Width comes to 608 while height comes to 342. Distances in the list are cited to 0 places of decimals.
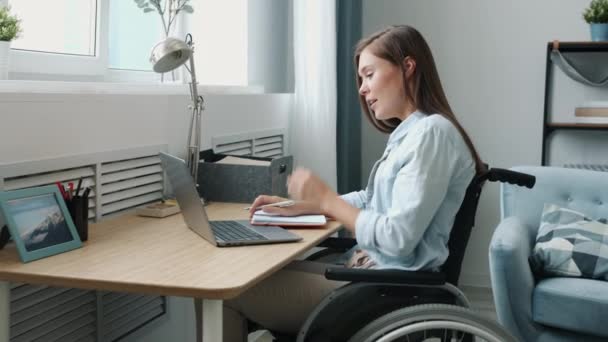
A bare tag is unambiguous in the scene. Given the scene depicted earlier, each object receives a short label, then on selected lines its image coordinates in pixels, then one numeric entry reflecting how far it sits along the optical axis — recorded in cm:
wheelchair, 151
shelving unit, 359
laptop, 174
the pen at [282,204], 204
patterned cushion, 258
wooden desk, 140
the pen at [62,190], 177
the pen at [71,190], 178
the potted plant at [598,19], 359
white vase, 202
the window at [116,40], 235
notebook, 197
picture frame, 157
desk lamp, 212
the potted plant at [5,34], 202
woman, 162
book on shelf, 361
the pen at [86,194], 179
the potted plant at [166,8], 276
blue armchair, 242
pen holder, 175
